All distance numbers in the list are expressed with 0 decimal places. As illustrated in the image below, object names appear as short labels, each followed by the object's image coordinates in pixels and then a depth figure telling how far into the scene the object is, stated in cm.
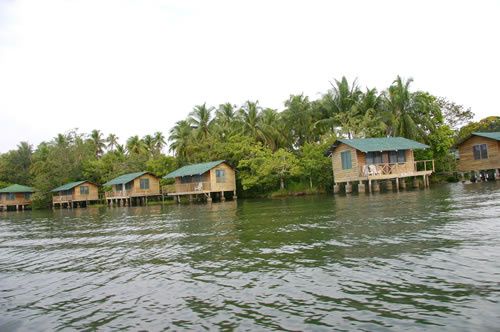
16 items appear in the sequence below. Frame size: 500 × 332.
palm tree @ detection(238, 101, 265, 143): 5141
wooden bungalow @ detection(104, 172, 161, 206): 4997
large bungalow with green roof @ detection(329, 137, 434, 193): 3391
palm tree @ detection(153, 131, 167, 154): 7479
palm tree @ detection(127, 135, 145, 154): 7156
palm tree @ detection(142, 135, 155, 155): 7375
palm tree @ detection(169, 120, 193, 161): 5377
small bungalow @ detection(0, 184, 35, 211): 6184
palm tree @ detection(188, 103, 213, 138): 5430
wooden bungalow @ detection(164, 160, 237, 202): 4356
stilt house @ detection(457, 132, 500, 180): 3712
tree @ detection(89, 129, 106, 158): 7800
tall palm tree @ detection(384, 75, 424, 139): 4247
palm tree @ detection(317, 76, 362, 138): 4662
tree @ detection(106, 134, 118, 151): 8119
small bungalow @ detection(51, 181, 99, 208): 5700
